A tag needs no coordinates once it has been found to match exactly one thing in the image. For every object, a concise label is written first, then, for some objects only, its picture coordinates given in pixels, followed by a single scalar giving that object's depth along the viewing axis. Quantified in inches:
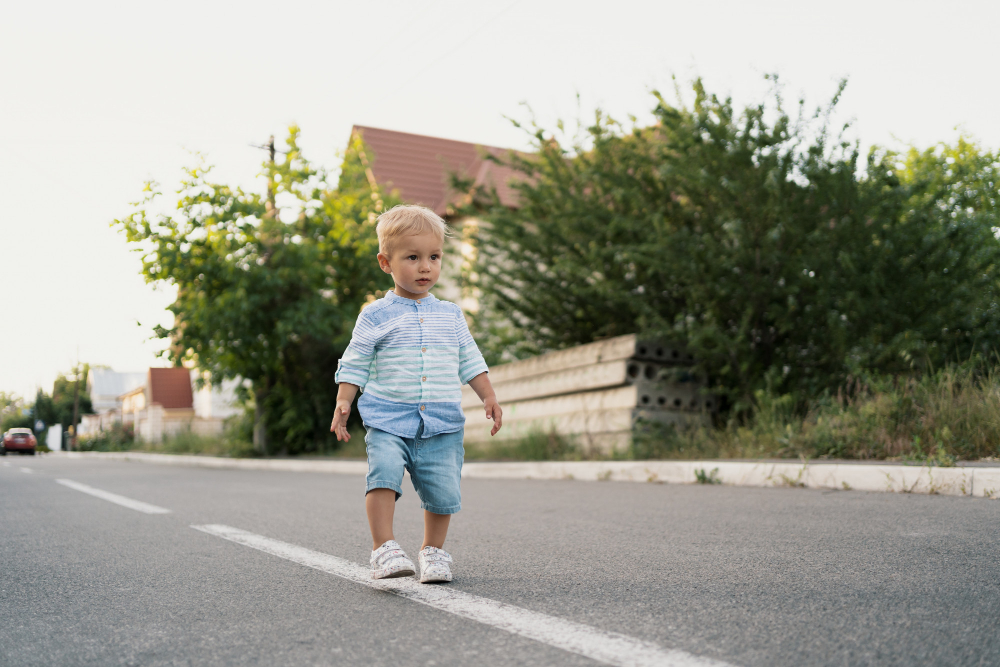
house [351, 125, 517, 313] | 994.1
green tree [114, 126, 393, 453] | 668.7
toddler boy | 133.0
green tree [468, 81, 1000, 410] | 342.6
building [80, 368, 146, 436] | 3580.2
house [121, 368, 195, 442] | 2298.2
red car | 2094.0
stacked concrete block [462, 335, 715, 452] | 414.0
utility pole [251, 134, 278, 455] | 691.4
